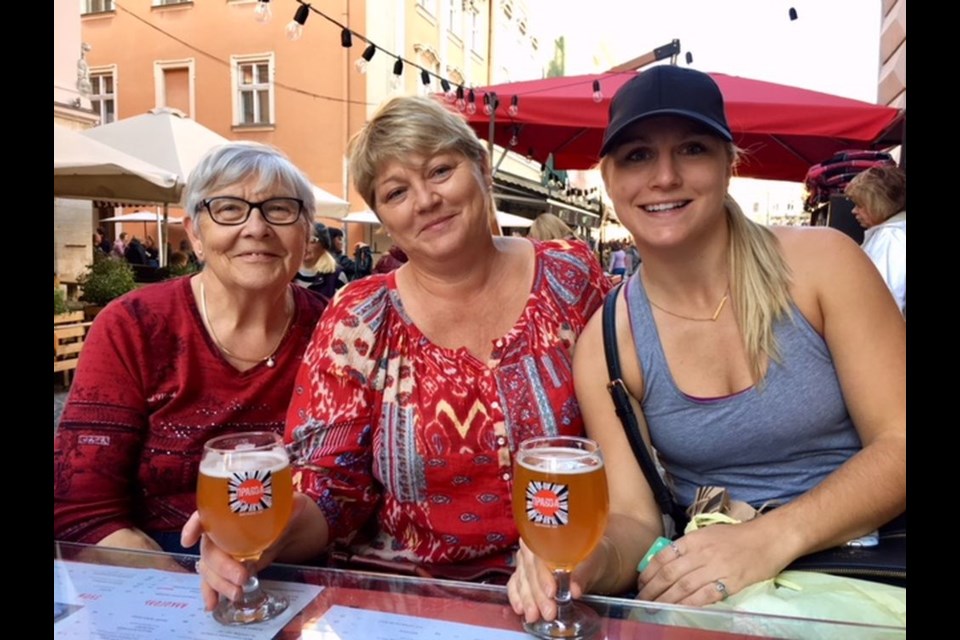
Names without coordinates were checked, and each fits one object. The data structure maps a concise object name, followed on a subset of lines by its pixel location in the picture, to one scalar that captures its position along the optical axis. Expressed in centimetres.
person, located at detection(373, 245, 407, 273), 429
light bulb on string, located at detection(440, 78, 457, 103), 552
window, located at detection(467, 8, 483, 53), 2141
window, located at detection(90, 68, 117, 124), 1764
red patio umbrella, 438
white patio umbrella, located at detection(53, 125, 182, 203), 611
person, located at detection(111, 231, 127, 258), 1404
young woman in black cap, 144
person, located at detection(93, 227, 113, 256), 1462
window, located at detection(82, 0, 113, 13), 1741
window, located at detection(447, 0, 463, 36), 1966
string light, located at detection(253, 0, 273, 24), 415
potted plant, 727
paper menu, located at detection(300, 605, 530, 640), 108
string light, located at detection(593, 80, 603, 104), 435
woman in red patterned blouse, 177
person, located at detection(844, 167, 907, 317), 366
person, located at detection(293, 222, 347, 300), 533
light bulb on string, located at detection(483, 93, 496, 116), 452
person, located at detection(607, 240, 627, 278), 1370
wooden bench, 604
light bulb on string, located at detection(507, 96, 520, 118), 456
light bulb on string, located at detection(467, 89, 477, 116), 451
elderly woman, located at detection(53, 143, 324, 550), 183
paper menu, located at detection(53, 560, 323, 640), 111
